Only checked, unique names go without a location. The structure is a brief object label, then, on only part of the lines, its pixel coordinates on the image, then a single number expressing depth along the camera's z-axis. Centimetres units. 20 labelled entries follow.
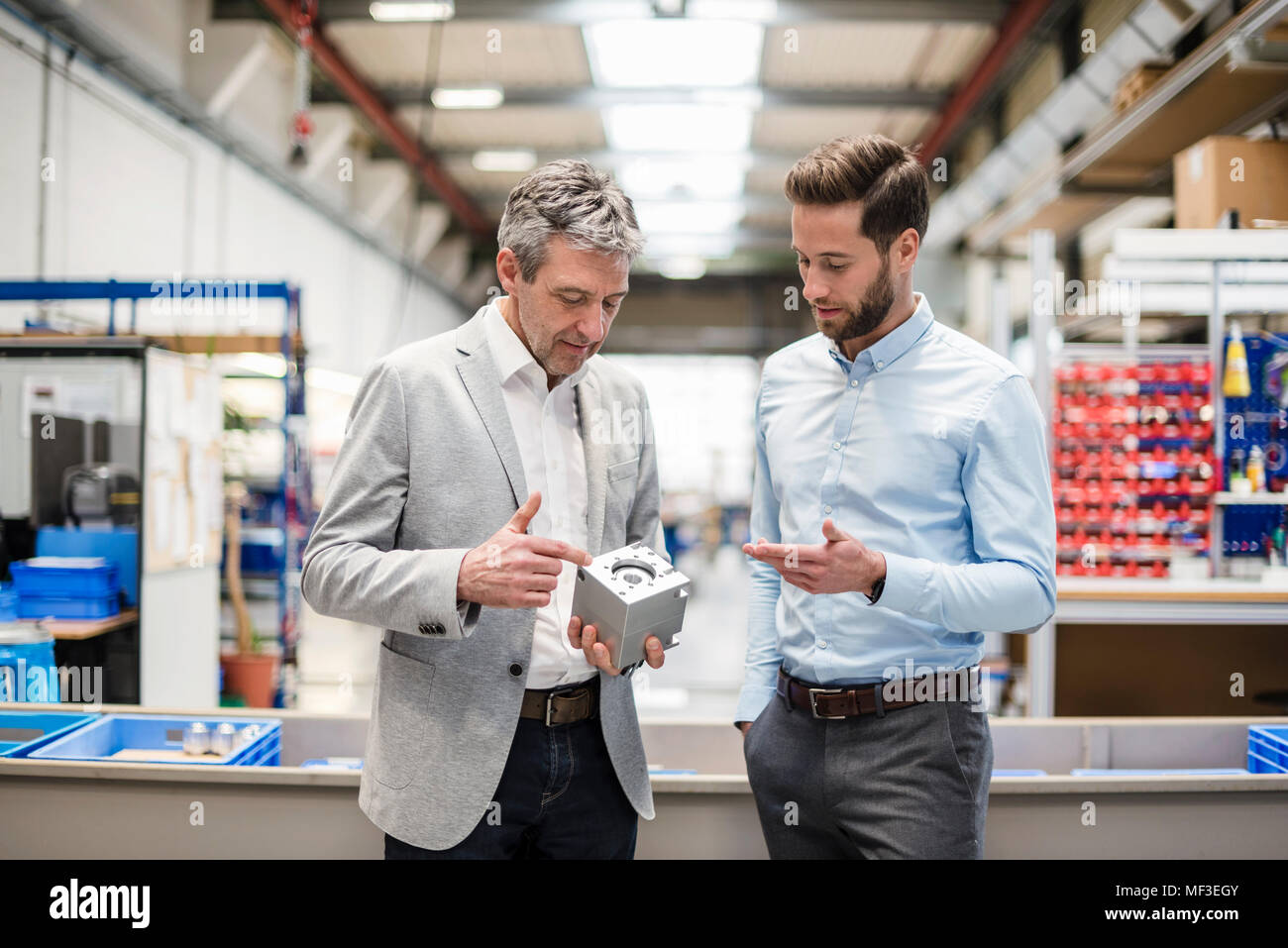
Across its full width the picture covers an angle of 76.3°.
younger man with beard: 128
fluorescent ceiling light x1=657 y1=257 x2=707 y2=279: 1287
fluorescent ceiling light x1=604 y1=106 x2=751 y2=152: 768
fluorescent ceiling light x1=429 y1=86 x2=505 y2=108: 743
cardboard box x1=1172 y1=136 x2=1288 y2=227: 358
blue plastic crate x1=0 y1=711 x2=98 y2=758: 219
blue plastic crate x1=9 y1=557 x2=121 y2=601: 349
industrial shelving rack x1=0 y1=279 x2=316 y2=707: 439
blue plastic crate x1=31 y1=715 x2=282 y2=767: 214
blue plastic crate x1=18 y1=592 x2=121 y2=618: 348
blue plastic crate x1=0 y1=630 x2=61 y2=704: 272
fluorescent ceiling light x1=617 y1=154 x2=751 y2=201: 893
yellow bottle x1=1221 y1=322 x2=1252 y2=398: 363
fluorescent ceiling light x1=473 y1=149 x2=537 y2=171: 922
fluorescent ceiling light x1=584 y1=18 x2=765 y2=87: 614
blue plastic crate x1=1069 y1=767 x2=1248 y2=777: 193
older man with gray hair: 127
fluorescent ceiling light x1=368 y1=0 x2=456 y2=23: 590
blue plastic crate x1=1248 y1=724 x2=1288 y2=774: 214
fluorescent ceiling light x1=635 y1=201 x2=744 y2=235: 1034
